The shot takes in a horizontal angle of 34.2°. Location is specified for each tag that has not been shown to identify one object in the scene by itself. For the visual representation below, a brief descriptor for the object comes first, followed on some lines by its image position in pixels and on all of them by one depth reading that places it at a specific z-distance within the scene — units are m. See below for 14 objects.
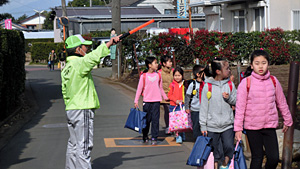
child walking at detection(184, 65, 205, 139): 8.57
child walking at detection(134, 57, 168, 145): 9.92
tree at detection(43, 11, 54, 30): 112.06
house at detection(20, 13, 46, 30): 139.93
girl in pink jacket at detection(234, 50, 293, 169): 5.98
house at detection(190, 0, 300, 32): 25.48
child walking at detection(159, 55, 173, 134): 10.61
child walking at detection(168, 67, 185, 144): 9.78
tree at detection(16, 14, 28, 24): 155.05
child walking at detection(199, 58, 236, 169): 6.48
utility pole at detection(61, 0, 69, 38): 34.79
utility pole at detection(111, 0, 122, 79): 25.08
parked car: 37.09
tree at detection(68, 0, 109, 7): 95.19
